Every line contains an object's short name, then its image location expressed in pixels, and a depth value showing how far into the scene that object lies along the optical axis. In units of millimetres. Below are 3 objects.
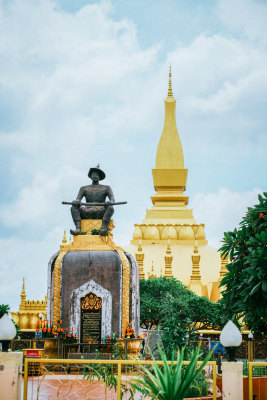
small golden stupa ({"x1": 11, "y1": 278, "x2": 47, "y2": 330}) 35531
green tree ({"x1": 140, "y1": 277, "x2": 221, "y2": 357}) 29359
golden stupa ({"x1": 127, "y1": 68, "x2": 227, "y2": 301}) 39406
